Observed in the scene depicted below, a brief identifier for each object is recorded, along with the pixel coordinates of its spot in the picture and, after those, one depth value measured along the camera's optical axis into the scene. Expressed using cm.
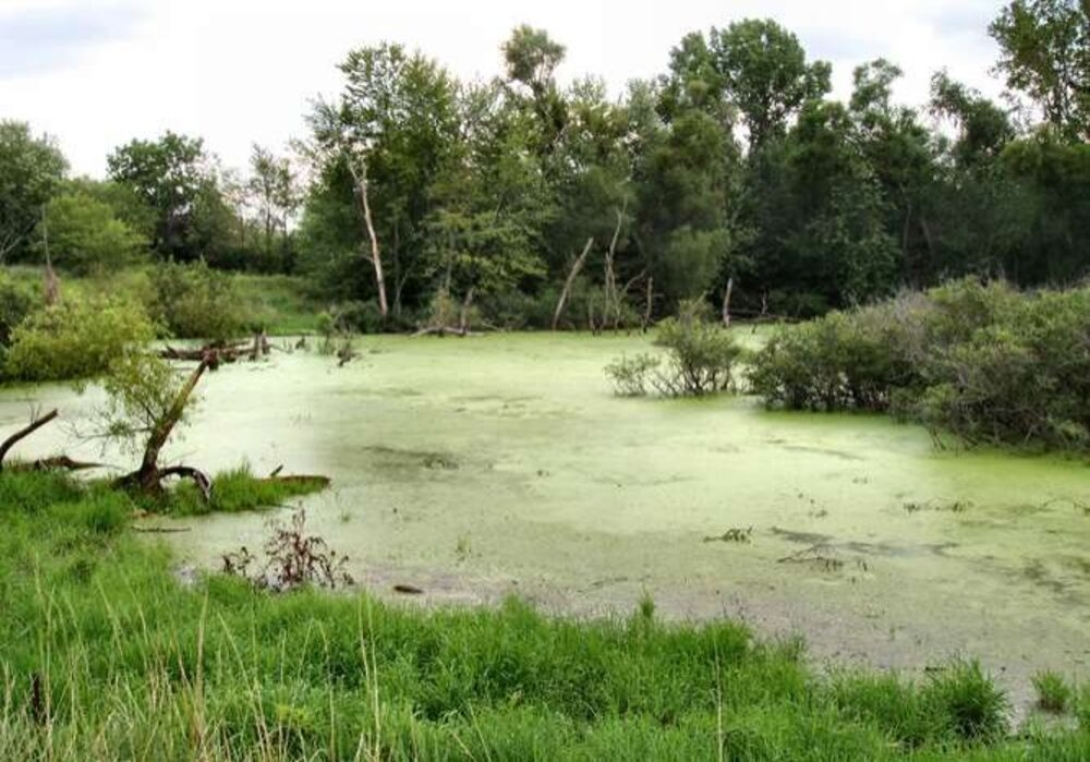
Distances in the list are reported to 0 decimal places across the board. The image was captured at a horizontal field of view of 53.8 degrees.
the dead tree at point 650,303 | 2403
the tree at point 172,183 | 3853
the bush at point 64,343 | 1173
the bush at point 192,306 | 2033
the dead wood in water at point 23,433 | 616
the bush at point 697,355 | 1139
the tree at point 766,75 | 3516
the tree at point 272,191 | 4016
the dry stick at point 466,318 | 2203
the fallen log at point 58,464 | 644
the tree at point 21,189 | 3291
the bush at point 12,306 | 1391
